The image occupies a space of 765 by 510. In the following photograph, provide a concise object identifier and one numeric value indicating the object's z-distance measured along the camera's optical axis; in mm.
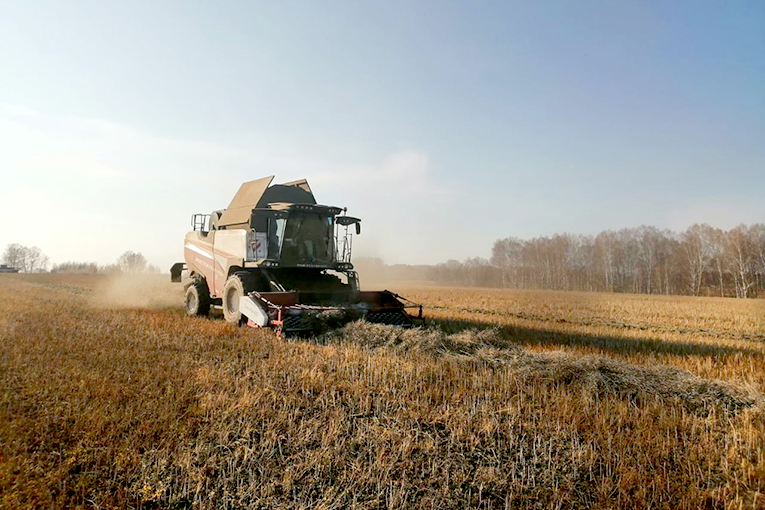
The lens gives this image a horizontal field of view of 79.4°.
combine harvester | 9109
